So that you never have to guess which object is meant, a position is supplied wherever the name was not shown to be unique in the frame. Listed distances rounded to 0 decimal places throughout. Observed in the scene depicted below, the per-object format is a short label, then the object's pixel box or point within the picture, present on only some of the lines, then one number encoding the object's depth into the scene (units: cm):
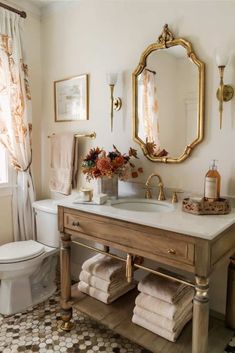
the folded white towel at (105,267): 189
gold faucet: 186
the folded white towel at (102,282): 188
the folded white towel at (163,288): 157
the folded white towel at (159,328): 154
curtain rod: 232
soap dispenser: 155
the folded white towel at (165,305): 154
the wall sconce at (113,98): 208
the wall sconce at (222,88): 157
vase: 194
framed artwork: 237
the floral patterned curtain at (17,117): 239
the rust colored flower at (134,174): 207
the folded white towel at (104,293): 188
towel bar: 233
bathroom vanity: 125
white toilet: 205
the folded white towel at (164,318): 153
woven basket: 150
